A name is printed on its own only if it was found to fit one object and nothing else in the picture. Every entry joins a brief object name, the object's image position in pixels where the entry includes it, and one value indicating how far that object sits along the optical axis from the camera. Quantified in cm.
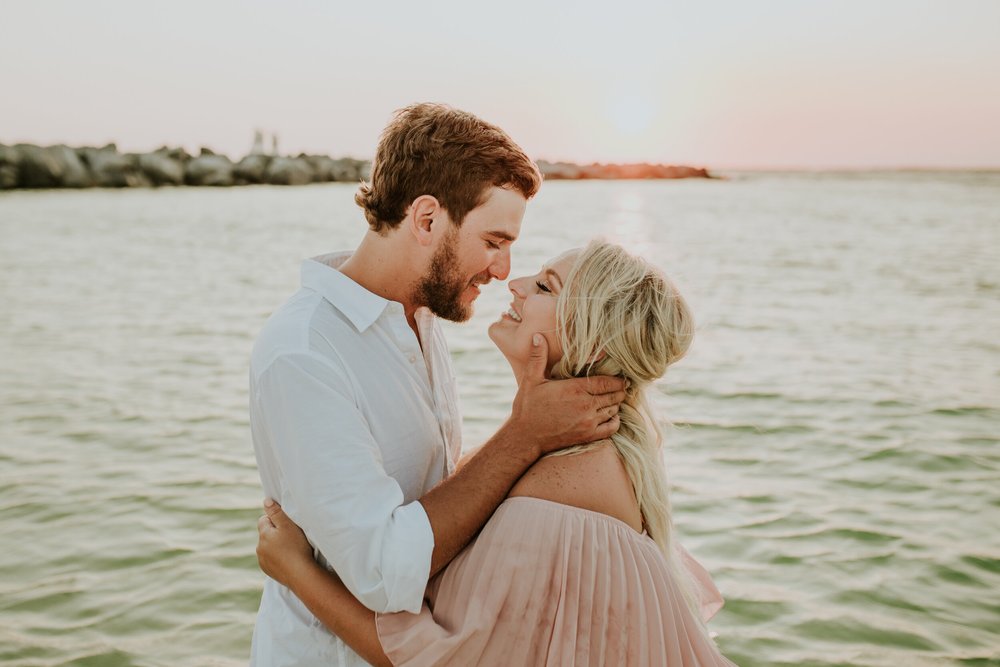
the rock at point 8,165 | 4038
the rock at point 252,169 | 5475
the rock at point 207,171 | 5062
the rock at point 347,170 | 6325
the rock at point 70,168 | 4277
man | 203
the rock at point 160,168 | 4785
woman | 216
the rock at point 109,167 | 4503
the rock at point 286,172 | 5700
